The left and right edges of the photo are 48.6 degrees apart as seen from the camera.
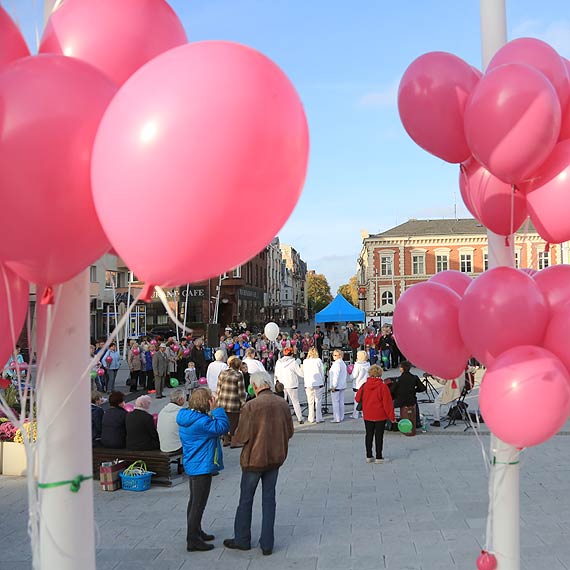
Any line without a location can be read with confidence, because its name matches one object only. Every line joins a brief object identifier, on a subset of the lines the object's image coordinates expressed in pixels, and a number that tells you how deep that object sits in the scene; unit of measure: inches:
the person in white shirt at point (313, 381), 525.0
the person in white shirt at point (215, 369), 519.8
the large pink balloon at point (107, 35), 107.0
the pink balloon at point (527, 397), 129.2
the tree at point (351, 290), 5364.2
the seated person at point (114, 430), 358.3
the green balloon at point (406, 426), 470.3
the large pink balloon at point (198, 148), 81.4
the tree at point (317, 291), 5871.1
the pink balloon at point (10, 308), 100.8
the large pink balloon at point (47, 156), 87.0
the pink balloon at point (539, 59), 138.3
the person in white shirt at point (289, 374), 526.9
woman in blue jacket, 250.1
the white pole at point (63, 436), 110.0
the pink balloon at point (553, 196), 135.6
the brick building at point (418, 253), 2460.6
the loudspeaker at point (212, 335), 956.6
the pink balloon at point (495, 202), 150.0
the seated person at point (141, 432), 352.2
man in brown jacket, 245.9
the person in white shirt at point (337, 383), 516.4
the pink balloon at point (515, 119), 128.8
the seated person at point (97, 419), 379.6
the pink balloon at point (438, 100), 147.1
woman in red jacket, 386.9
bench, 343.9
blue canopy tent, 1081.4
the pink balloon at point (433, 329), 157.1
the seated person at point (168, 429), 345.6
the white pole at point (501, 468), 152.6
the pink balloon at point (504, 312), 137.8
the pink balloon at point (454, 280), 171.8
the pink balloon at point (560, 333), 135.6
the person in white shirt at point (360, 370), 536.1
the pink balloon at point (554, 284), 140.6
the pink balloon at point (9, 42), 99.2
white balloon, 995.3
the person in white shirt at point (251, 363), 544.1
